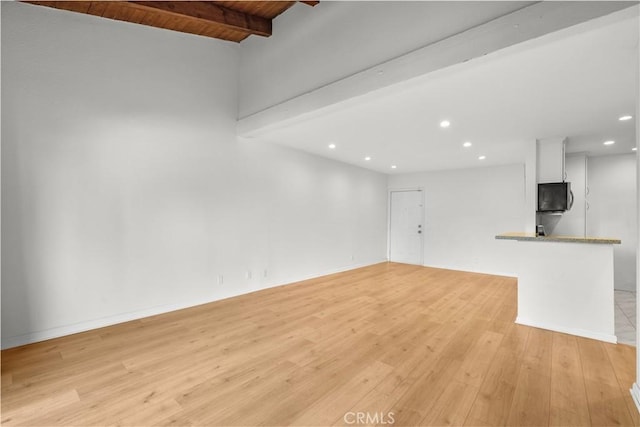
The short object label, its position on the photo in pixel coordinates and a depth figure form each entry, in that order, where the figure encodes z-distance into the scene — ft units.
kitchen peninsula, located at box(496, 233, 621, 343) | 10.14
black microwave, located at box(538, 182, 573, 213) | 13.60
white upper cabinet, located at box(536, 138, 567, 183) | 14.10
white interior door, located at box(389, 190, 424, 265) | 25.43
